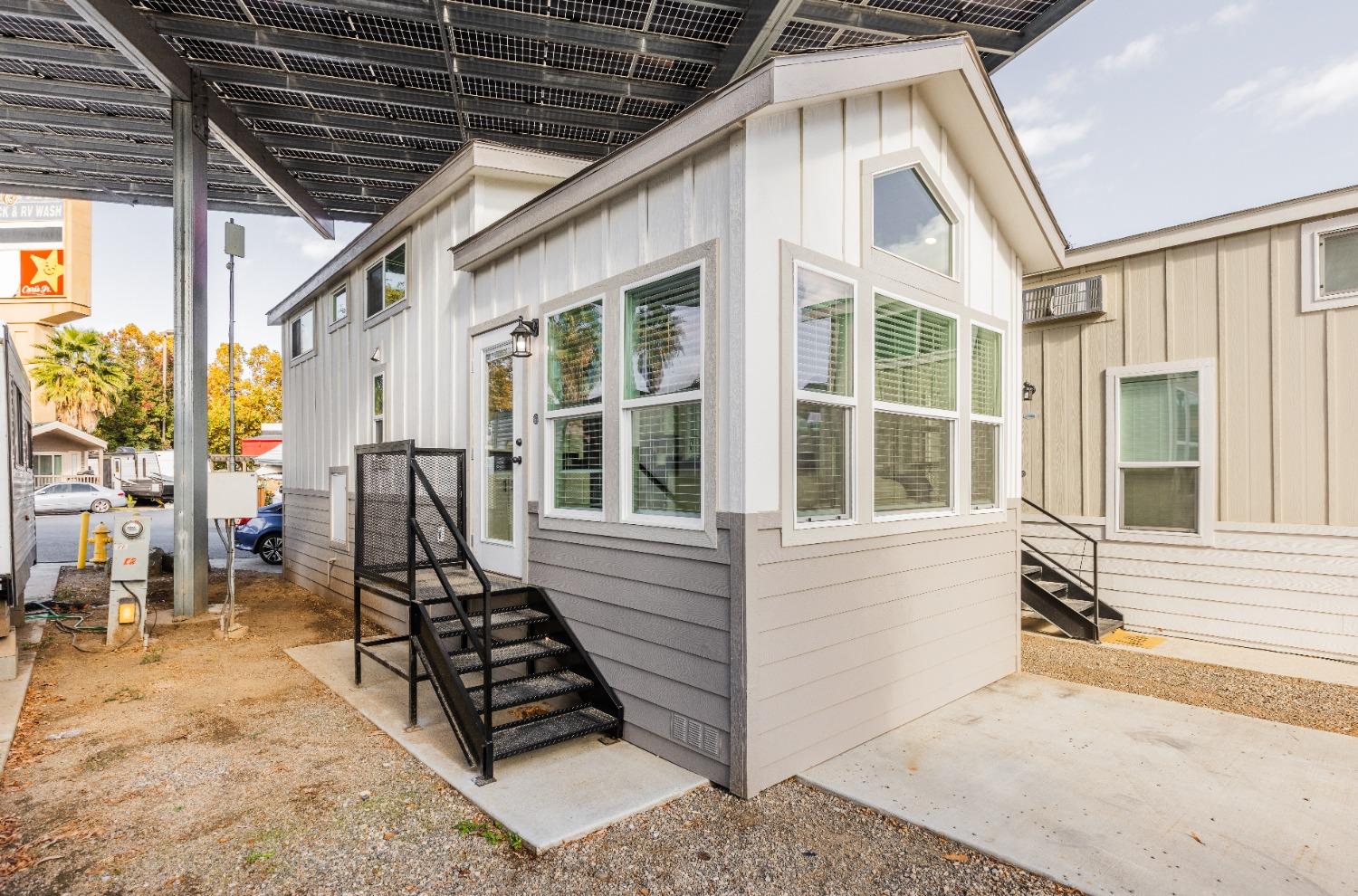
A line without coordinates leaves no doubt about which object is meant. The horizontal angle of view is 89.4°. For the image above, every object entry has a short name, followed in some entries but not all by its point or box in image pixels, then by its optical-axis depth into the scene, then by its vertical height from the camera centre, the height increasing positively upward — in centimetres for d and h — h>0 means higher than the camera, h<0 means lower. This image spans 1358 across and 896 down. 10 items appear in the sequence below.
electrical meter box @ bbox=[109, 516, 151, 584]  601 -86
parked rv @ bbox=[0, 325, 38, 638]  520 -35
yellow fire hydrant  746 -102
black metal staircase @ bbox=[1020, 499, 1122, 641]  623 -142
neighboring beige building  546 +24
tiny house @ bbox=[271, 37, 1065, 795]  328 +31
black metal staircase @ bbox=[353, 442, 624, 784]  353 -106
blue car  1237 -156
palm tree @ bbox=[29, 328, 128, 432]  2731 +326
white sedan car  2075 -139
